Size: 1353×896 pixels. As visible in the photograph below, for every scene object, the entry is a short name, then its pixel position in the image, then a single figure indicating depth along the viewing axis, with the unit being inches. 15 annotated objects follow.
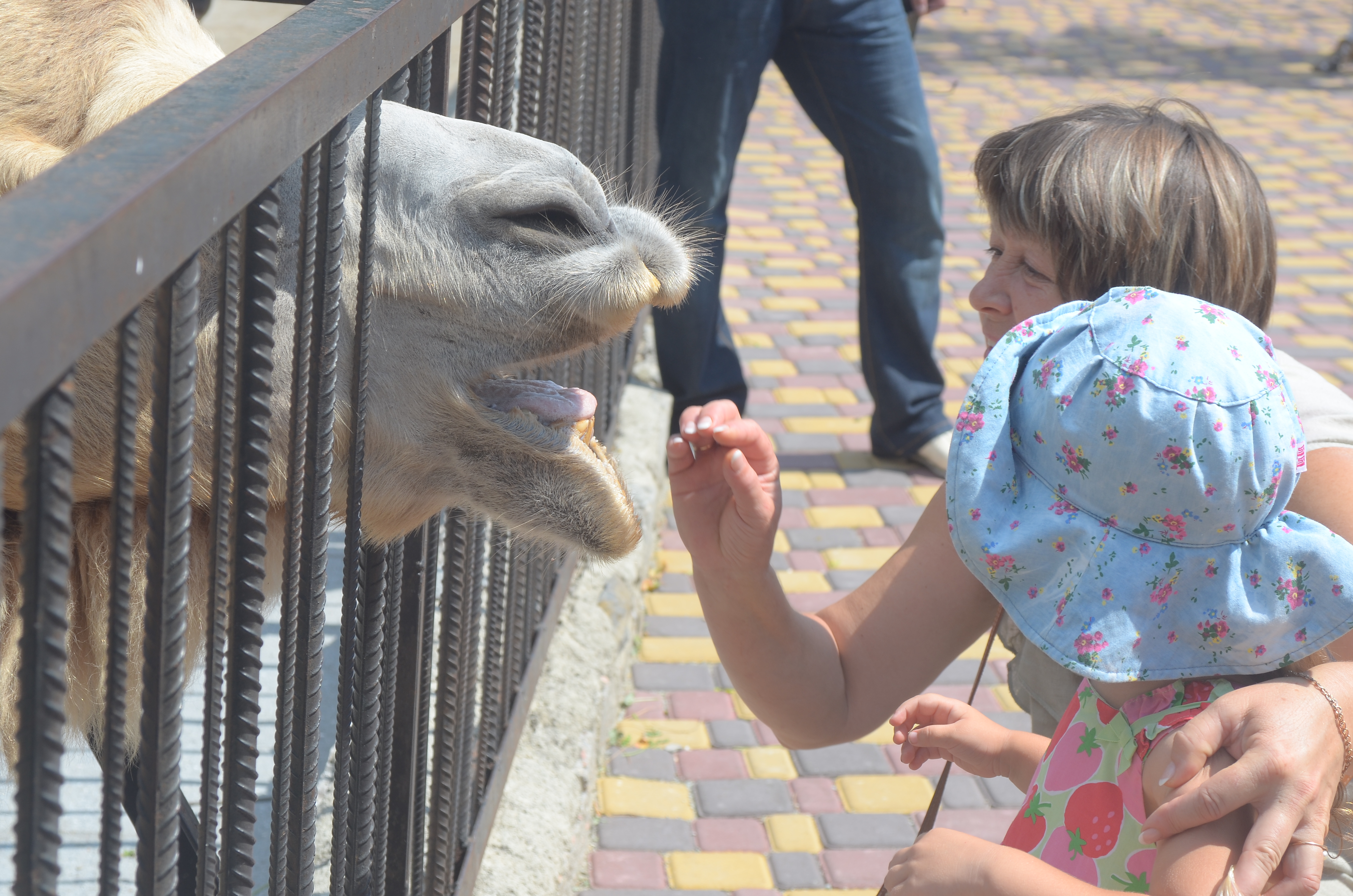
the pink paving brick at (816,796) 125.3
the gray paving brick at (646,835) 119.4
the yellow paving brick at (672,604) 158.9
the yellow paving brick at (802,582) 161.5
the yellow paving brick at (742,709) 139.7
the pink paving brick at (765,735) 135.5
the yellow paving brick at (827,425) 203.6
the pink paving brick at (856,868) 116.0
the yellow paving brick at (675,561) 167.9
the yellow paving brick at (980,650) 148.6
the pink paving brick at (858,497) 184.1
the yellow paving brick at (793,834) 120.2
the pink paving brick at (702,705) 139.8
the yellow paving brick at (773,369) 220.8
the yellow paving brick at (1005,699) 140.7
